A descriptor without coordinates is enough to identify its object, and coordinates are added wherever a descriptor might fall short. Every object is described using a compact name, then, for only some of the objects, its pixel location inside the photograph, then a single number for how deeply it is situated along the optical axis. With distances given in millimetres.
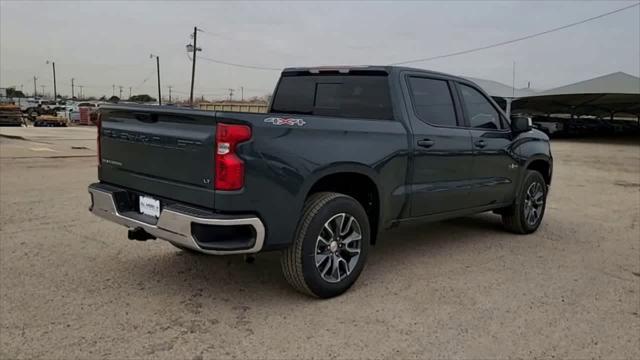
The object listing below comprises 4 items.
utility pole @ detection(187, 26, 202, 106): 37294
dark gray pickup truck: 3543
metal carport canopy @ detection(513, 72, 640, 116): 32812
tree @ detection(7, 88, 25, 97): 102594
